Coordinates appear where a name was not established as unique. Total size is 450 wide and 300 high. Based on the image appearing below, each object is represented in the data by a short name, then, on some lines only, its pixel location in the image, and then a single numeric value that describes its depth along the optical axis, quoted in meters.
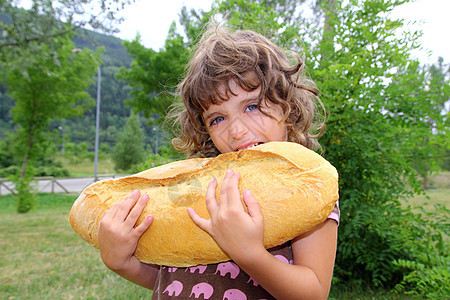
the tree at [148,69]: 8.88
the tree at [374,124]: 2.75
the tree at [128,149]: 25.38
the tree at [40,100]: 10.73
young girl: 0.99
